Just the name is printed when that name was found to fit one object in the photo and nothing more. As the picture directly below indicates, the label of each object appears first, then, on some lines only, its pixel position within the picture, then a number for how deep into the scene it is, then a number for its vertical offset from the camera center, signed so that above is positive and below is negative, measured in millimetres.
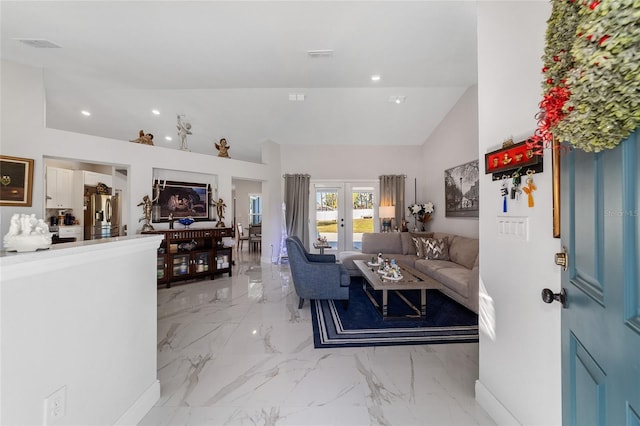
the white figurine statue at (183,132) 4761 +1673
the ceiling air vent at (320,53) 2645 +1816
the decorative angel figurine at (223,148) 5137 +1440
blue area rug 2439 -1265
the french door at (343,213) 6250 +55
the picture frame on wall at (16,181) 2930 +425
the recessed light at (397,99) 4328 +2126
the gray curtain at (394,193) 6012 +556
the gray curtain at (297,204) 6059 +281
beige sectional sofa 3111 -816
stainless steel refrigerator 5578 -27
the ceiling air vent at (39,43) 2500 +1836
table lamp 5703 +74
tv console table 4133 -740
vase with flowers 5551 +97
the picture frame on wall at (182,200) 4441 +286
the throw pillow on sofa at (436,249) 4449 -632
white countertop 916 -162
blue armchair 3061 -818
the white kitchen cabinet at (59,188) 4801 +556
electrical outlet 1010 -831
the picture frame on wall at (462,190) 4211 +480
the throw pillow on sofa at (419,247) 4707 -633
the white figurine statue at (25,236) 1033 -92
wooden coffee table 2789 -821
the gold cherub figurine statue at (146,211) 4102 +68
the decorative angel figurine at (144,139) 4195 +1336
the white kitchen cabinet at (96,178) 5359 +862
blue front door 627 -228
